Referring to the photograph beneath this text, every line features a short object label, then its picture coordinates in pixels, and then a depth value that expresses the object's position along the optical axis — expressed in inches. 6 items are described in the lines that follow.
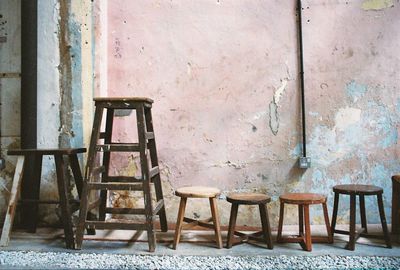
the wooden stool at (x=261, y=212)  109.3
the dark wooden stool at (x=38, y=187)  112.3
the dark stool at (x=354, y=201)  109.3
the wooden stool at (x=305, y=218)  108.3
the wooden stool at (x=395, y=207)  120.4
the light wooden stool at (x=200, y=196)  109.9
